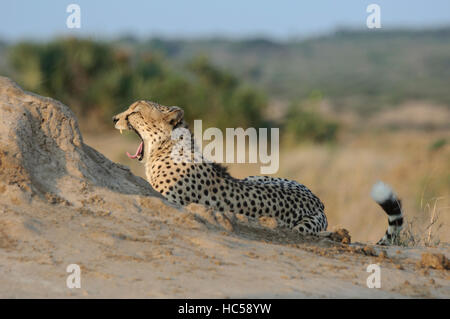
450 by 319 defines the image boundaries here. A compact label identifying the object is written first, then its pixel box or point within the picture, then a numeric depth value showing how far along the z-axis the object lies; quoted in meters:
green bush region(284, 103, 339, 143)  16.11
